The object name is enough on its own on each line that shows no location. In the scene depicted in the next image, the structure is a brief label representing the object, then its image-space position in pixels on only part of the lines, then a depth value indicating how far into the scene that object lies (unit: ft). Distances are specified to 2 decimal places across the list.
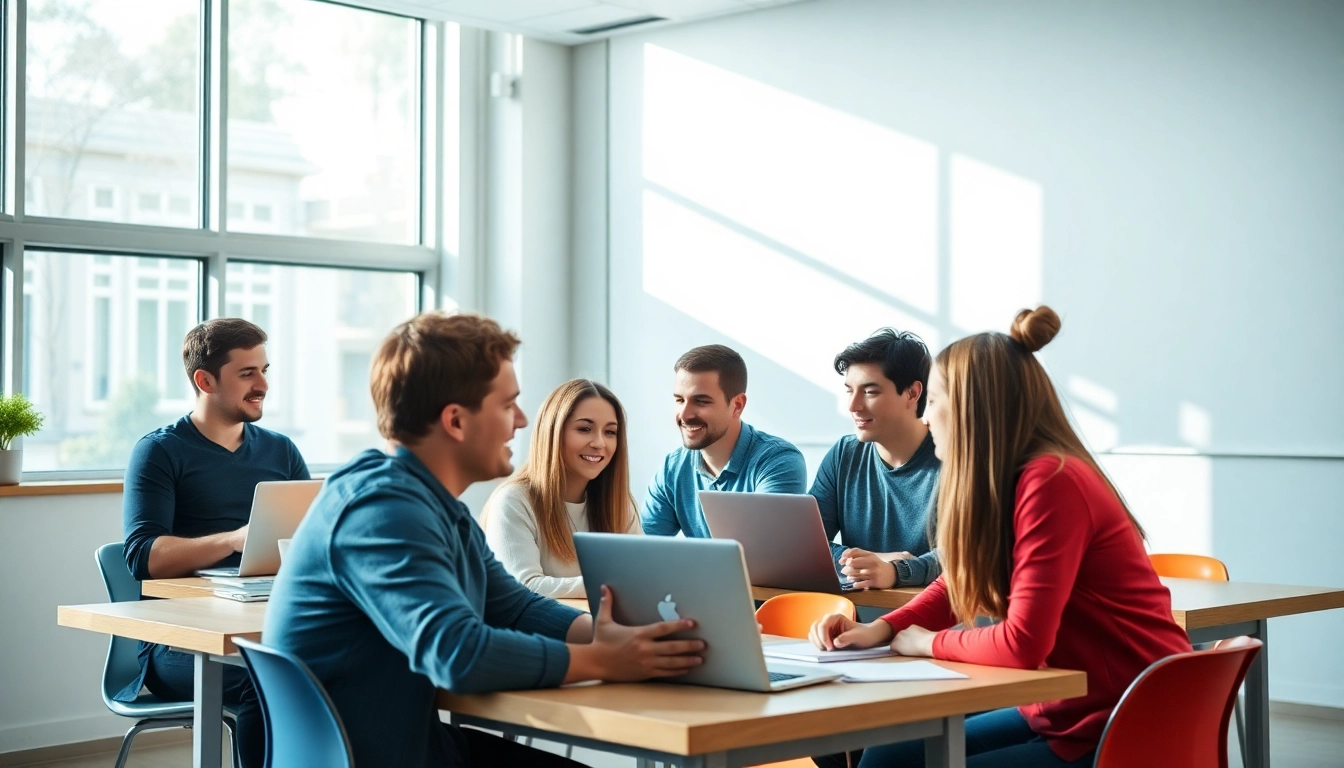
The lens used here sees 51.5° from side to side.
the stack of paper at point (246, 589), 9.89
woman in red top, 7.13
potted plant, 16.25
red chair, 6.84
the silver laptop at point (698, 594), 6.12
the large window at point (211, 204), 17.94
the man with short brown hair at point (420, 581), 6.03
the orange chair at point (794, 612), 9.62
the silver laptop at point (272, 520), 10.61
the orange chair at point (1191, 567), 11.99
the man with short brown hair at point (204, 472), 11.53
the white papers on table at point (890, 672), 6.61
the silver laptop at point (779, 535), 10.47
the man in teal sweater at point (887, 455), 12.00
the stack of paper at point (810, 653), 7.30
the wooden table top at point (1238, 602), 9.39
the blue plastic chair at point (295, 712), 6.23
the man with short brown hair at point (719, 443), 12.87
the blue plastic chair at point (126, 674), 11.02
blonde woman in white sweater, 10.82
